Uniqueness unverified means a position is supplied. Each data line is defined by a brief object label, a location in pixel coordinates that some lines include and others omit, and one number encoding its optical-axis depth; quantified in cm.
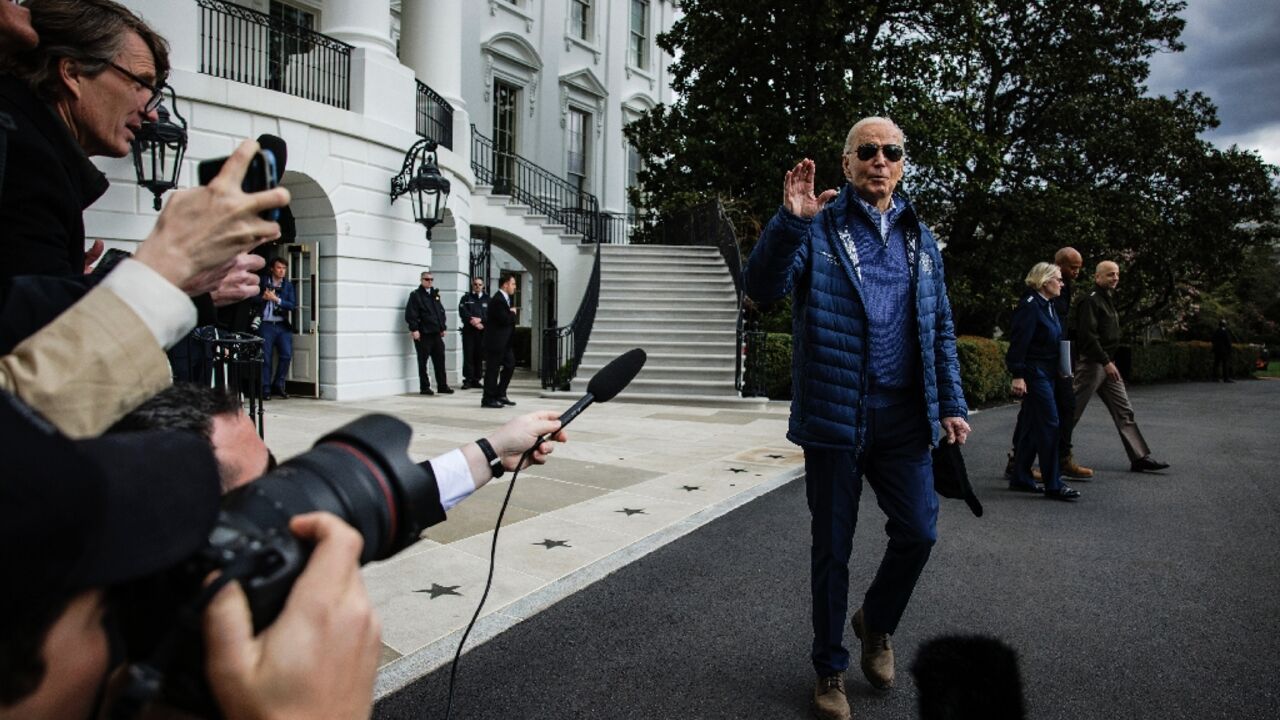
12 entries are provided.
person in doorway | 1219
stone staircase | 1441
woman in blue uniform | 690
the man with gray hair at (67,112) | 152
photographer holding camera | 71
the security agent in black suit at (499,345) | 1209
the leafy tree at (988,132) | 1825
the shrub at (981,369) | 1584
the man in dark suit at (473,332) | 1555
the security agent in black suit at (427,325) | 1361
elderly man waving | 300
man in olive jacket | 785
